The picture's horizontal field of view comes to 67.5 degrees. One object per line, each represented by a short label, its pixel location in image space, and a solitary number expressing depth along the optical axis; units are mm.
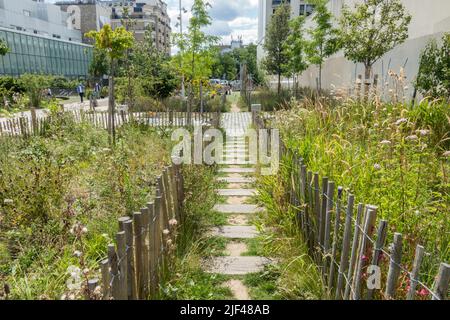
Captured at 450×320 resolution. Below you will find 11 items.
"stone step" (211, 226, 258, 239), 3916
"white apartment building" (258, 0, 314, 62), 39500
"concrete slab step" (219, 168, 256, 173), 6491
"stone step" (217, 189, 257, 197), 5238
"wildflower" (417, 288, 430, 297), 1675
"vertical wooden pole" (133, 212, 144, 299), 2109
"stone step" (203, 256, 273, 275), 3206
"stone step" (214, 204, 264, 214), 4629
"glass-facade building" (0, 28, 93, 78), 29000
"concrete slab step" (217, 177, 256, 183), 5885
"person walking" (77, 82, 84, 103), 22983
